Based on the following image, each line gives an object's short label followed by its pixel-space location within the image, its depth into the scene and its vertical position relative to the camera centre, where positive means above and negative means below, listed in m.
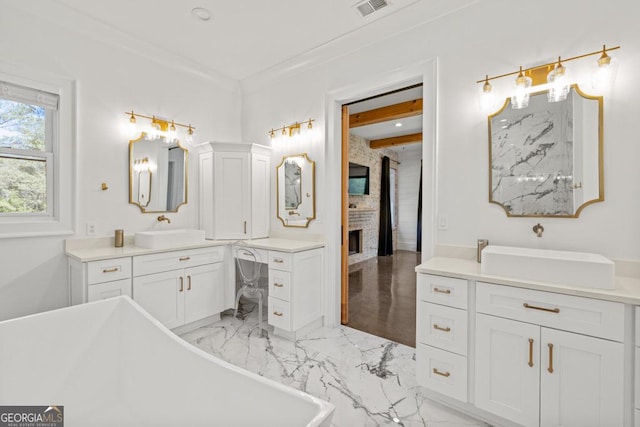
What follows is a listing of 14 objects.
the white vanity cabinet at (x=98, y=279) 2.23 -0.54
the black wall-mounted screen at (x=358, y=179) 6.22 +0.72
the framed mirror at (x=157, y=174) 2.99 +0.40
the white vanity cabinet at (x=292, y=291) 2.70 -0.76
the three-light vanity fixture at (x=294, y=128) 3.16 +0.95
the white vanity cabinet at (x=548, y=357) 1.36 -0.74
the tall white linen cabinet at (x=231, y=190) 3.28 +0.25
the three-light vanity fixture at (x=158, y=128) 2.94 +0.89
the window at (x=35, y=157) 2.31 +0.45
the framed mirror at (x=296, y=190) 3.16 +0.24
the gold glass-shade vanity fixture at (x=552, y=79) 1.74 +0.85
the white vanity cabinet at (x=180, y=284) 2.54 -0.69
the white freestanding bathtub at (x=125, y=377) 1.10 -0.76
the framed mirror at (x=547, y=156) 1.79 +0.37
